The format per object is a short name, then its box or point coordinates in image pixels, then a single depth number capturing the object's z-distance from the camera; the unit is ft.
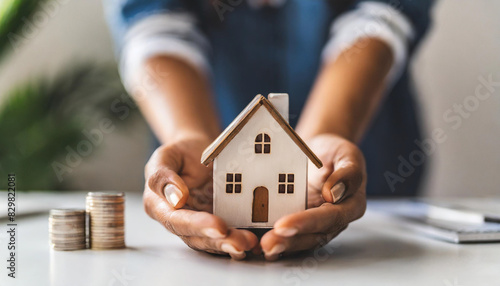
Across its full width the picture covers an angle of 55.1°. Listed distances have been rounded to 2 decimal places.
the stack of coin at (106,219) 2.75
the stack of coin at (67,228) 2.72
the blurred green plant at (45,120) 6.98
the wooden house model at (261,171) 2.44
